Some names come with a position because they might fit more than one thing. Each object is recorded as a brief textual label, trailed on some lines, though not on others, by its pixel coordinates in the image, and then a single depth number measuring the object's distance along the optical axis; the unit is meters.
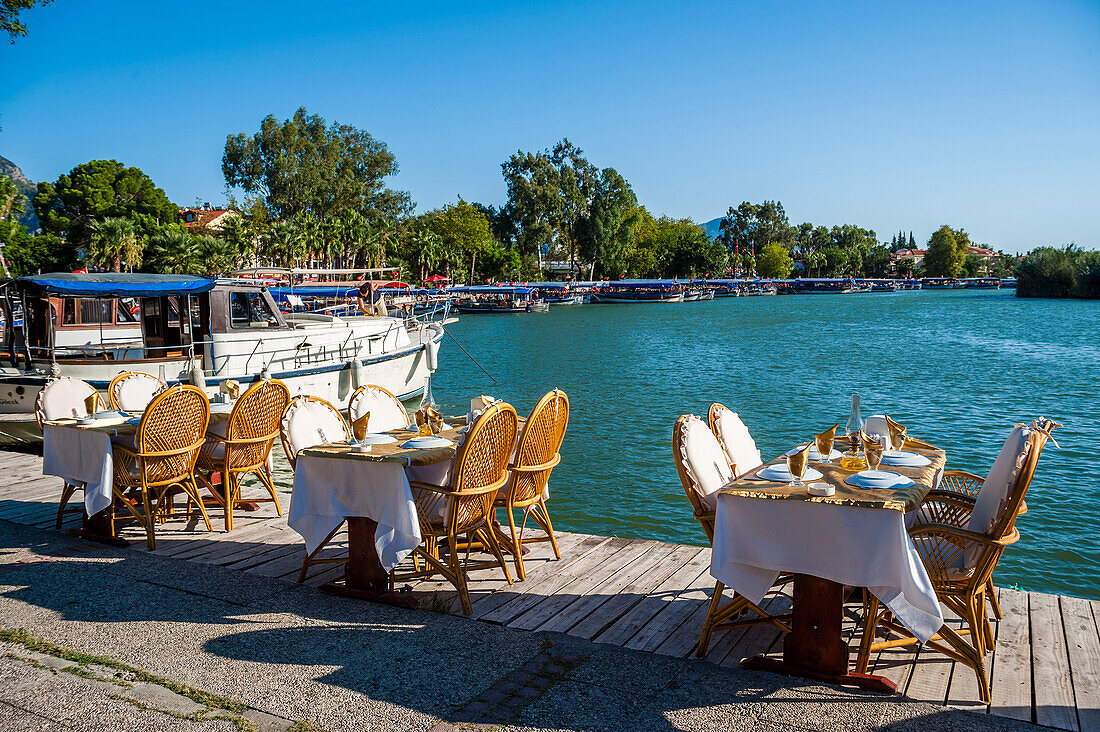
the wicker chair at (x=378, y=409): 6.73
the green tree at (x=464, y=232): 97.12
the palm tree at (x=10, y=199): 45.88
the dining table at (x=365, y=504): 4.85
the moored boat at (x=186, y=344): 13.91
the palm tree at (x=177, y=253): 53.31
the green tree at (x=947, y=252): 170.00
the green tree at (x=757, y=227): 175.50
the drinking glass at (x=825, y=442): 4.77
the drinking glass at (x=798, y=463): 4.09
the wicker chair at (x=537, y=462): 5.59
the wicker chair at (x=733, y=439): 5.33
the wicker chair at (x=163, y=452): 6.25
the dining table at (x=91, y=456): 6.18
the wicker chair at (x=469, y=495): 5.00
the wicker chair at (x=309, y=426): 5.89
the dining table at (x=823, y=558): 3.70
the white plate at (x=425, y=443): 5.22
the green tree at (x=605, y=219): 106.19
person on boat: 27.99
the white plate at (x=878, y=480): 4.09
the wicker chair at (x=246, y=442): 7.02
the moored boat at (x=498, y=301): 89.69
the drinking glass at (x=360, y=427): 5.22
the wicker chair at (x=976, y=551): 3.79
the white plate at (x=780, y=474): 4.26
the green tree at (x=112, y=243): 52.41
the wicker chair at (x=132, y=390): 8.06
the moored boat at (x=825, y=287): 148.60
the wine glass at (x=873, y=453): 4.45
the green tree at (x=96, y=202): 63.62
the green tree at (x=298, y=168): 67.69
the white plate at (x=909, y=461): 4.70
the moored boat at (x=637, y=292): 110.25
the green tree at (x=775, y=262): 162.88
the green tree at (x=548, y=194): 101.75
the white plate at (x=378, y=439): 5.42
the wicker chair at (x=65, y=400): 7.38
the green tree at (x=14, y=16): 12.14
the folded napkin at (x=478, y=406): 6.00
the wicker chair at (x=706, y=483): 4.24
